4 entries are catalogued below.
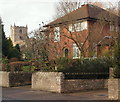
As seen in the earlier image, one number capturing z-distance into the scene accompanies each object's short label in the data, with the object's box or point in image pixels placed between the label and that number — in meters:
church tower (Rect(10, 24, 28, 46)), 120.36
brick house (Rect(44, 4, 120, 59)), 26.38
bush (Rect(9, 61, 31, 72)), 22.70
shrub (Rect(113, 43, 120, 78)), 12.76
